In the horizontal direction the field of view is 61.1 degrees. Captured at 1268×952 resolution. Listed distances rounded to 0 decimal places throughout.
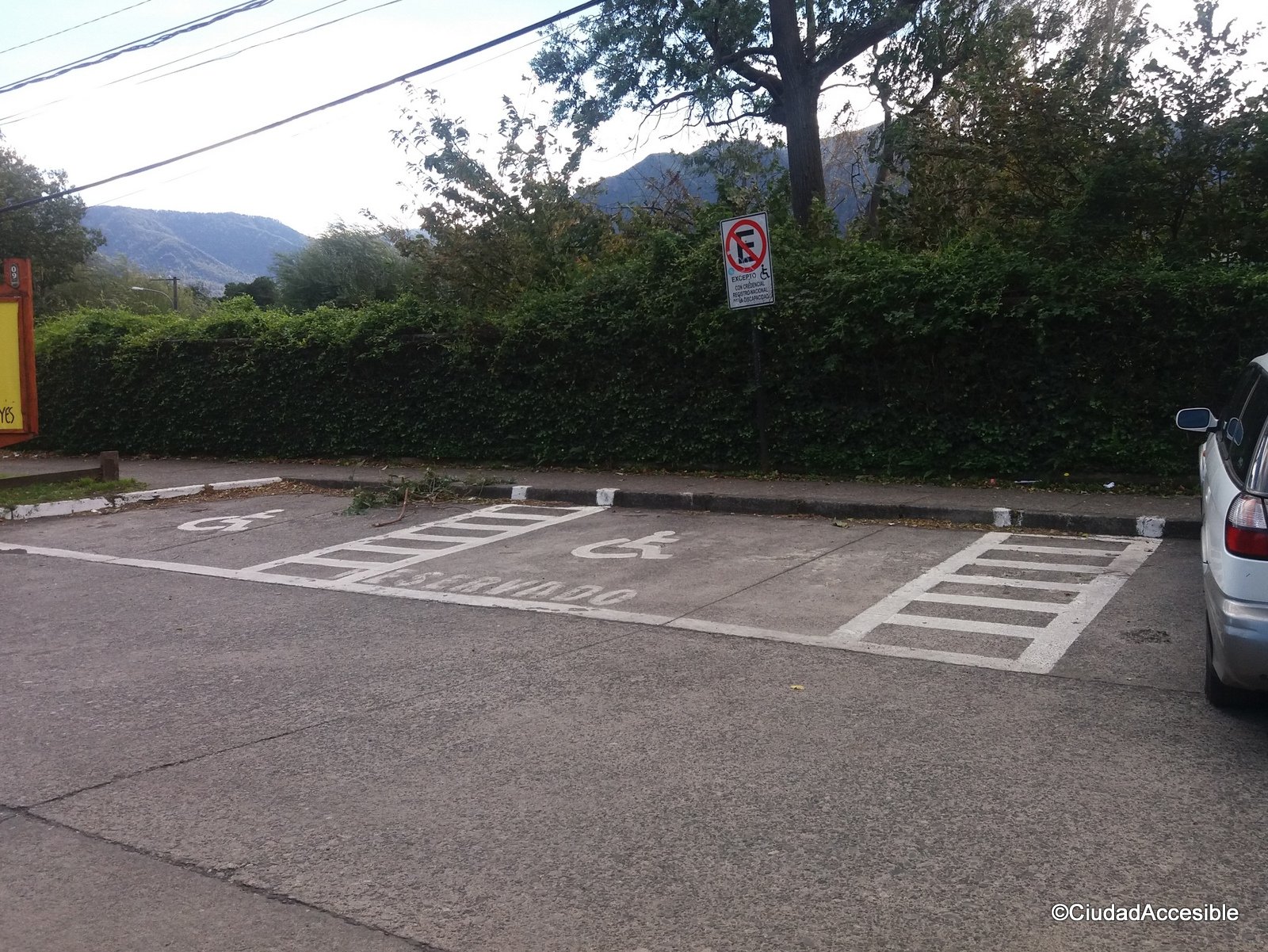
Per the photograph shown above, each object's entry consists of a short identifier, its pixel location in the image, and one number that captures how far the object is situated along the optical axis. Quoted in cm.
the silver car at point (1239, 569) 433
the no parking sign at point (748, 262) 1150
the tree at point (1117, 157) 1083
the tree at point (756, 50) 1711
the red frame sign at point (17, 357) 1428
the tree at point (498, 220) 1773
